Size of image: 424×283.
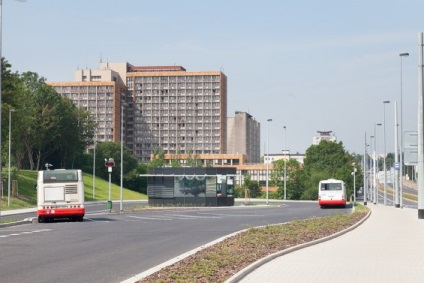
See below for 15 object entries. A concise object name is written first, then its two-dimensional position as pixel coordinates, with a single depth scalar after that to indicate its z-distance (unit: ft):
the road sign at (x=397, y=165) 197.16
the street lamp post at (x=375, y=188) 286.75
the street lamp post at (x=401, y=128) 205.28
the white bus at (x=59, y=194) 126.31
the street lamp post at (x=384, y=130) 266.98
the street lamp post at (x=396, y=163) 198.59
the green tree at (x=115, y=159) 434.71
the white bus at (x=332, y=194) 214.90
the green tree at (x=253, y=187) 463.83
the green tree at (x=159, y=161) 474.08
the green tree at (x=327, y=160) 462.60
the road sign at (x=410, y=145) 107.45
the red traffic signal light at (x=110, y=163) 167.02
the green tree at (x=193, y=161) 565.74
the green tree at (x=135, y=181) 428.72
